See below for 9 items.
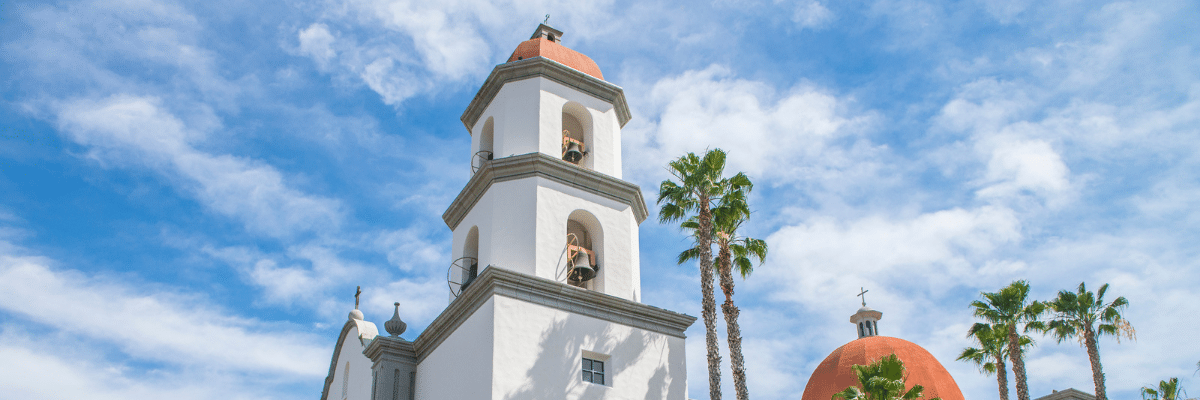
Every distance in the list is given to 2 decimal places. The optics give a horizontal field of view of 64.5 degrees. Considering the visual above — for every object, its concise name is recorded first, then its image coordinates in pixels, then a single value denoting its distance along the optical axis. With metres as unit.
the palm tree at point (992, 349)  28.89
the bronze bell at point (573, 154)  18.48
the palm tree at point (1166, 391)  30.11
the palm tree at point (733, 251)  19.81
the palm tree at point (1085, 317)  27.55
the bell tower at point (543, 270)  15.74
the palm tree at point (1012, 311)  28.05
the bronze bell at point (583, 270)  16.92
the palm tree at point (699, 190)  20.86
